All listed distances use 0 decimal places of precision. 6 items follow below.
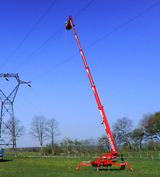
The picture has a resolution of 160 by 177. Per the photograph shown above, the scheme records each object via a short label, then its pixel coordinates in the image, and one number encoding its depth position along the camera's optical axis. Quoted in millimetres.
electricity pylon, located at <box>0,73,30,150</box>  38031
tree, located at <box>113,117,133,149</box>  72838
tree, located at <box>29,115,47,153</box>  74188
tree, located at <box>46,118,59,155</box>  70600
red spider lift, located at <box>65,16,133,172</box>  16734
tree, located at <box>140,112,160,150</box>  68438
